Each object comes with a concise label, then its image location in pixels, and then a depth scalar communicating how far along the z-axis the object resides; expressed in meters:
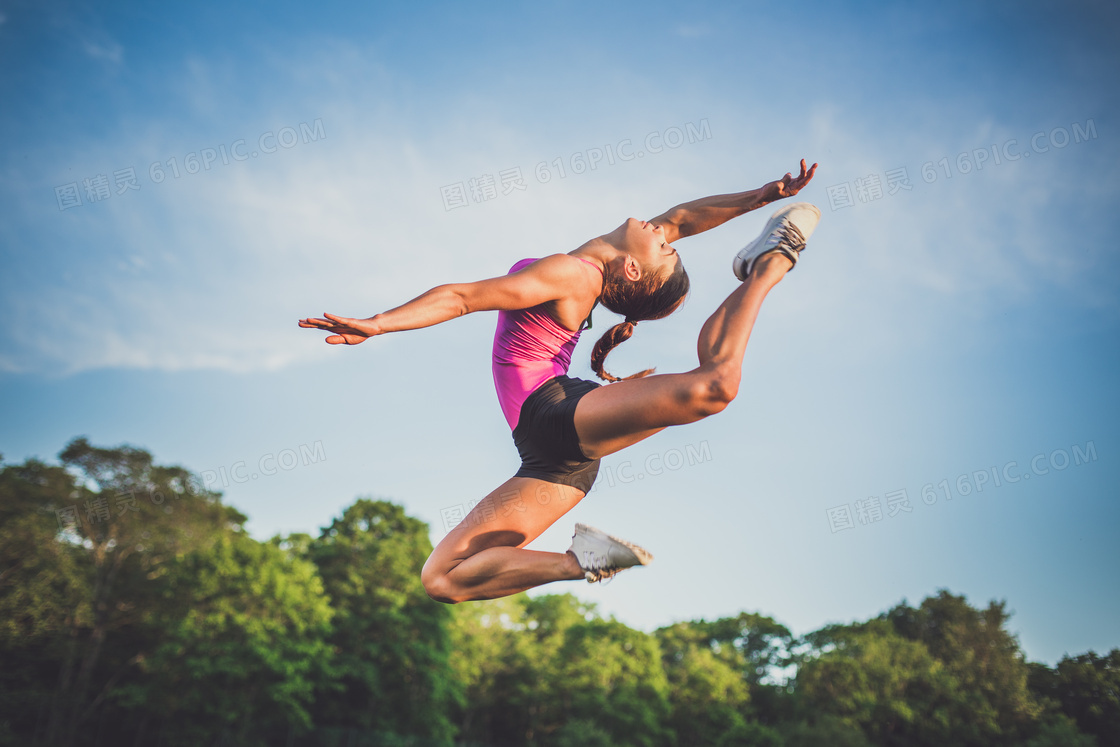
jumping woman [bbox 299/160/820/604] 3.15
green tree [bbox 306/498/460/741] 30.53
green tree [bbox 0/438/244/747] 24.64
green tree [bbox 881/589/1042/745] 38.31
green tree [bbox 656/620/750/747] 41.00
